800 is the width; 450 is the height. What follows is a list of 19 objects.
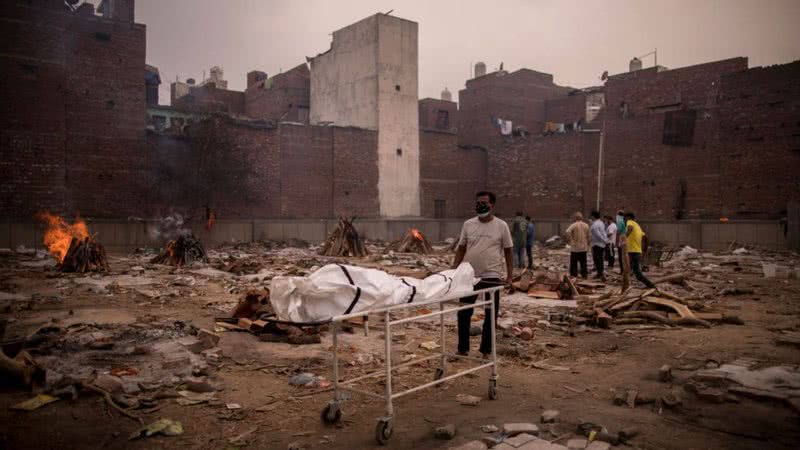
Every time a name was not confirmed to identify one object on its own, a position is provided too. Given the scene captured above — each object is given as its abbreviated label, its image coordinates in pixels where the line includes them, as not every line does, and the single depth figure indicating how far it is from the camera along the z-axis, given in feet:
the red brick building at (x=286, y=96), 124.88
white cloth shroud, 14.84
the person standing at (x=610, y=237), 52.60
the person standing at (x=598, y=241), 47.09
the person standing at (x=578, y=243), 45.83
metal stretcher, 14.20
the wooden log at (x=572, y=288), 38.78
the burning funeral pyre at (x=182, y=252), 56.03
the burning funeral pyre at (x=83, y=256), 49.03
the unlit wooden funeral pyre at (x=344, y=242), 70.64
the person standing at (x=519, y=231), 54.03
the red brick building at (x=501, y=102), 128.88
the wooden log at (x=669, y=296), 31.42
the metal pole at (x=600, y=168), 98.48
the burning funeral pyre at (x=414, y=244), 76.79
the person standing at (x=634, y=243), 38.73
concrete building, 104.73
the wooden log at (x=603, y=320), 28.96
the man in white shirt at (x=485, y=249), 20.48
